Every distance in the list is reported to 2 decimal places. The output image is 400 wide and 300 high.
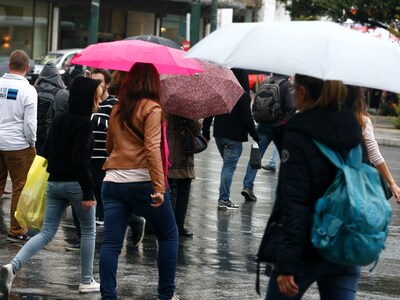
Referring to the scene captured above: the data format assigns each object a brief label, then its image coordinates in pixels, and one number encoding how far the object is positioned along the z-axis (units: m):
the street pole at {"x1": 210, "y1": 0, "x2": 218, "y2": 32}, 38.82
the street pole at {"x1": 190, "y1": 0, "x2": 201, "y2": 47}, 34.31
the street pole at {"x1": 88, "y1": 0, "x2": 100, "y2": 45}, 32.14
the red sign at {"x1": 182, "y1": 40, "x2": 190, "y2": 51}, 38.72
